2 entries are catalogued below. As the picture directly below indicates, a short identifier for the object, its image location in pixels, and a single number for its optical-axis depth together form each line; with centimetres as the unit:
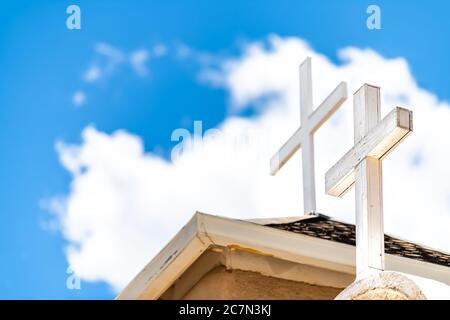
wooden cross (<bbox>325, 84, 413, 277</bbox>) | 1210
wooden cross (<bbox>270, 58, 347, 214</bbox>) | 1535
